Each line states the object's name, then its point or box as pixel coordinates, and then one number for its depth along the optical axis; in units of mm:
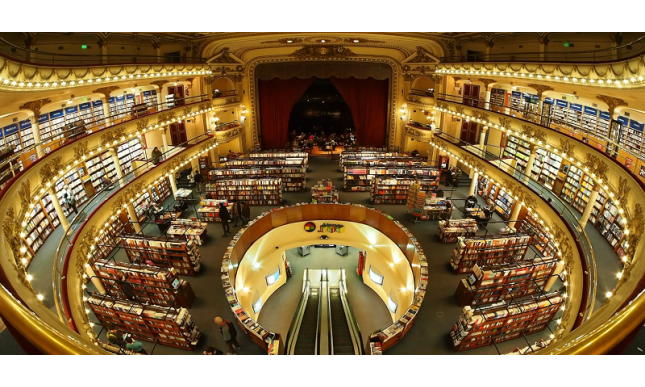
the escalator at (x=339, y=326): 10766
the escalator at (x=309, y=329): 10964
